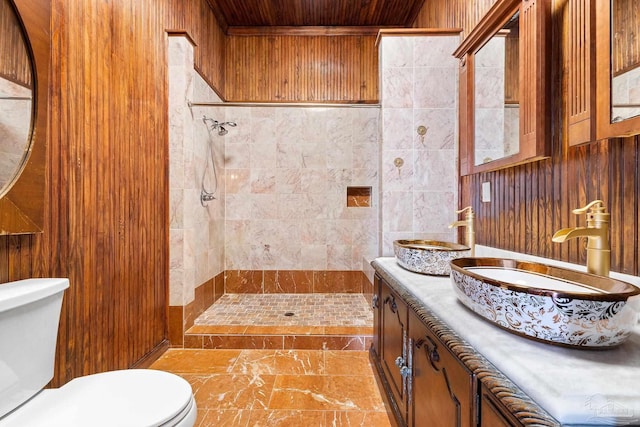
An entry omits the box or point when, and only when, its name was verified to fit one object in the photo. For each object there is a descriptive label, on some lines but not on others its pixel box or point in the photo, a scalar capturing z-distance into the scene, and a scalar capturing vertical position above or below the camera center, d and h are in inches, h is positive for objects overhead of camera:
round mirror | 40.9 +16.0
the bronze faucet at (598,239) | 34.5 -3.0
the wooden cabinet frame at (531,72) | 49.6 +22.7
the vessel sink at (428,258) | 53.4 -8.1
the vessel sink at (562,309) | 23.1 -7.8
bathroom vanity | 18.6 -11.8
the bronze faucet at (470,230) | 62.3 -3.6
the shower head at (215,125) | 114.4 +33.8
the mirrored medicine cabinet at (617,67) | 35.1 +17.0
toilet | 35.8 -23.0
